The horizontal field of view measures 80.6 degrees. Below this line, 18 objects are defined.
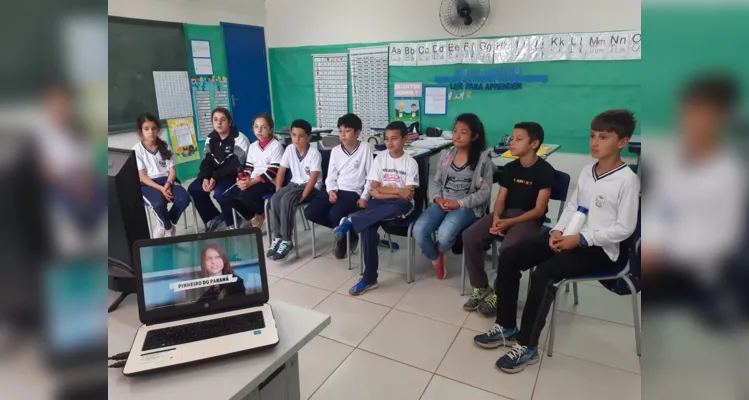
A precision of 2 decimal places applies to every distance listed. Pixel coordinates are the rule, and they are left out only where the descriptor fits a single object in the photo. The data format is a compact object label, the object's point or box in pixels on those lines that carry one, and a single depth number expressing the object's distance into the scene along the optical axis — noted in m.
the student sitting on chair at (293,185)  3.24
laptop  1.05
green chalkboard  4.56
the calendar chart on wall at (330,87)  5.86
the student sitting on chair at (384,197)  2.74
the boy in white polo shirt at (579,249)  1.90
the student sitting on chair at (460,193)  2.64
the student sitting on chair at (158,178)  3.39
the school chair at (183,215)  3.39
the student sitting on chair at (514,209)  2.40
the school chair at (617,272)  1.90
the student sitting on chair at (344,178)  3.11
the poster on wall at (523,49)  4.27
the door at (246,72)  5.78
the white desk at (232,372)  0.92
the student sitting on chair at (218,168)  3.68
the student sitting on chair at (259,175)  3.50
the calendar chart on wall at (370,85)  5.58
